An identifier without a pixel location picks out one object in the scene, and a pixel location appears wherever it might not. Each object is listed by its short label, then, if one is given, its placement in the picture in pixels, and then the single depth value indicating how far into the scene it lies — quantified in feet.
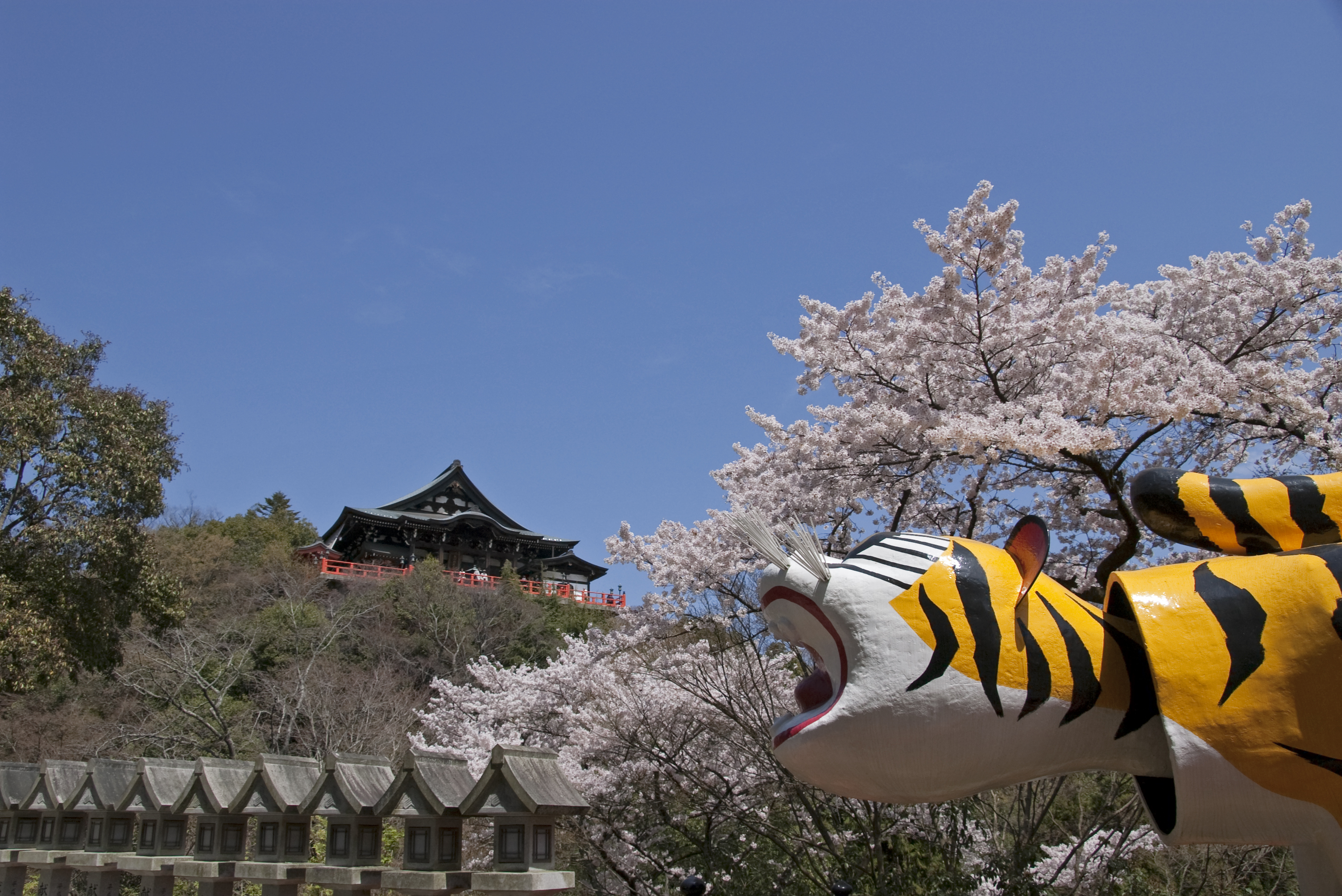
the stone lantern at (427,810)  18.61
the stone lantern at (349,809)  20.22
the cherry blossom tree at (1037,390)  23.56
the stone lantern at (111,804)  26.27
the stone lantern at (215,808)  23.16
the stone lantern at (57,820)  27.50
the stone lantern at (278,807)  21.80
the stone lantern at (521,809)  18.03
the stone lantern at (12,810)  29.53
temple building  118.62
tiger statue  11.02
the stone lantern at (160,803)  24.67
